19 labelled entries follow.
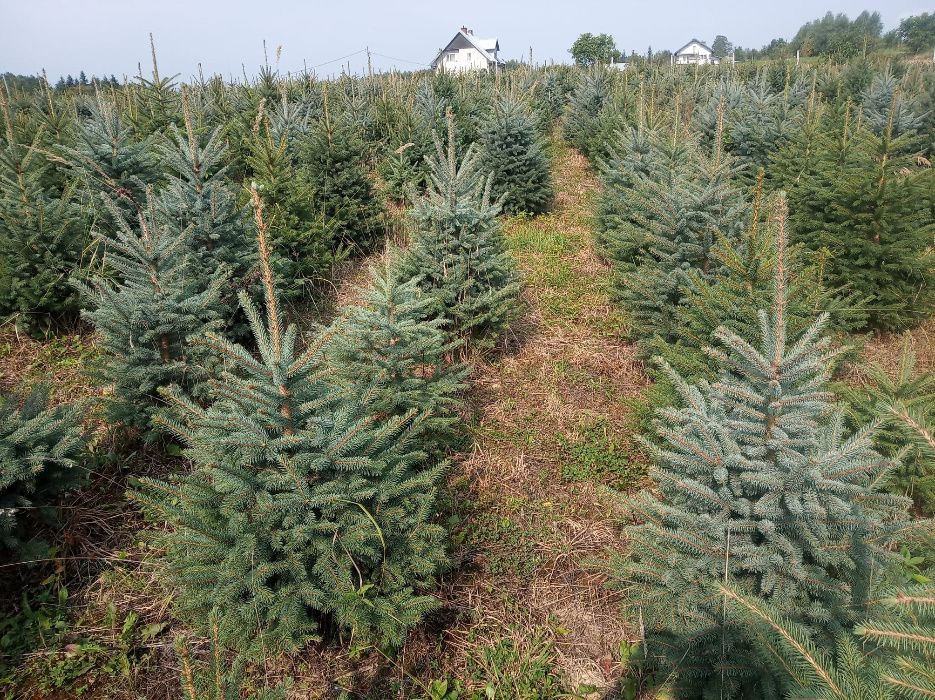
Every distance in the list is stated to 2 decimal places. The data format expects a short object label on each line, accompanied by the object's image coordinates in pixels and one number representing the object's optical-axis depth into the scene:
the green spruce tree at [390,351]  3.78
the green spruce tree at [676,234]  5.11
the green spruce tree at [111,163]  5.96
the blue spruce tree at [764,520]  2.36
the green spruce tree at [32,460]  3.10
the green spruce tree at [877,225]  5.86
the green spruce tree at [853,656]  1.30
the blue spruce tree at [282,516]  2.55
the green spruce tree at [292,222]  6.14
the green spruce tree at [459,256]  5.37
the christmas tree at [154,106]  9.59
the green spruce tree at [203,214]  4.96
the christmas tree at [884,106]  10.17
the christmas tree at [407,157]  9.38
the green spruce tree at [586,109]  13.42
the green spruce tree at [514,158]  9.41
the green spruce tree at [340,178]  7.62
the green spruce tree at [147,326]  3.99
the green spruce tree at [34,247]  5.16
